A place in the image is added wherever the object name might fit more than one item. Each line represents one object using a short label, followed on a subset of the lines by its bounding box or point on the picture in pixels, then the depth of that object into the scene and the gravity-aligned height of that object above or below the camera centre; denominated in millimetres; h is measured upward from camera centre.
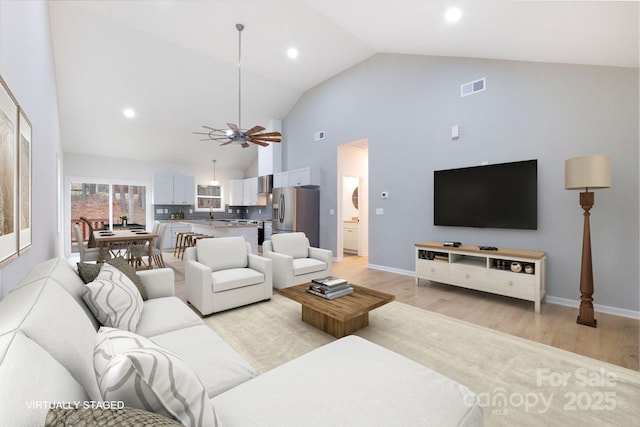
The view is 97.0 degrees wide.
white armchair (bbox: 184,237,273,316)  3008 -733
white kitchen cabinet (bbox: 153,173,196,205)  7965 +642
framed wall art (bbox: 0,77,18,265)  1343 +190
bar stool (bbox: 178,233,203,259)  6422 -675
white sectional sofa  669 -729
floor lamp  2666 +254
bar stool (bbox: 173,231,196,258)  6891 -815
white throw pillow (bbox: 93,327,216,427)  691 -436
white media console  3172 -719
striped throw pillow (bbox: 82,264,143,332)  1596 -532
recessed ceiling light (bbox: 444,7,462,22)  3038 +2184
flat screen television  3564 +219
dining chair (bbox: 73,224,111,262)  4613 -703
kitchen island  5531 -396
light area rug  1669 -1142
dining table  4555 -545
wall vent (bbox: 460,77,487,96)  3974 +1802
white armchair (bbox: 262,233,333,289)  3785 -704
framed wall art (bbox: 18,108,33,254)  1662 +188
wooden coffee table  2377 -828
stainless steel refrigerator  6254 +9
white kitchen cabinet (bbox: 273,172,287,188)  7204 +836
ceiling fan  4152 +1147
